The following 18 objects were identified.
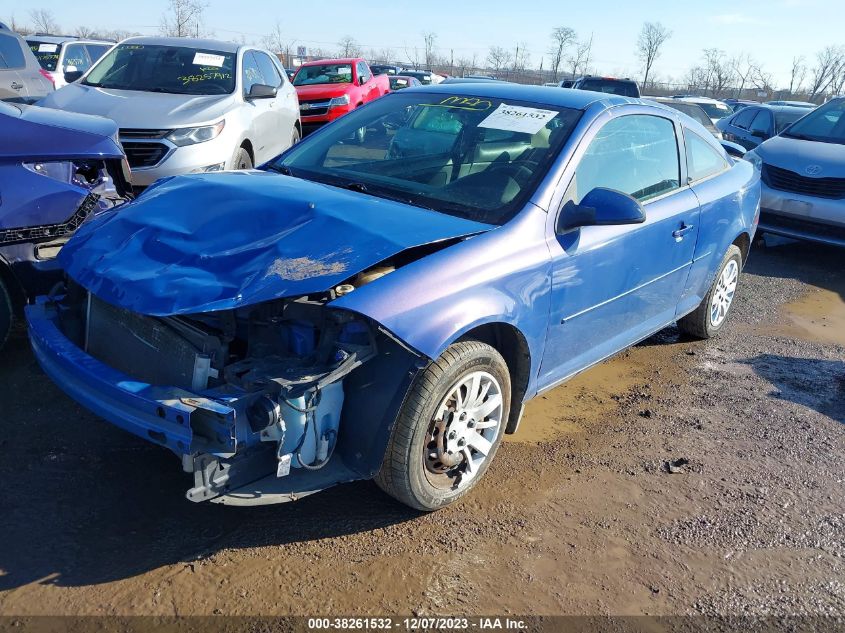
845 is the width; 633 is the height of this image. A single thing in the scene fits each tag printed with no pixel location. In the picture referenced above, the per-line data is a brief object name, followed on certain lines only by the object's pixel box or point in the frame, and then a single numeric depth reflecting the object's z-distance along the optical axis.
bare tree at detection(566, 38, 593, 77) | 60.52
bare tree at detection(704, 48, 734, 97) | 54.03
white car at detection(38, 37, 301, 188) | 6.62
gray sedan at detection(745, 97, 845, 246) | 7.76
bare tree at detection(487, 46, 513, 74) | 69.62
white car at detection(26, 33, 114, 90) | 13.94
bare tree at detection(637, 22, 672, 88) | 55.16
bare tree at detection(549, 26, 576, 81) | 59.78
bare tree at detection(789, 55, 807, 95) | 51.36
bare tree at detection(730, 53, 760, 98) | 52.03
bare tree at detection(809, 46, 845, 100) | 43.75
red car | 14.57
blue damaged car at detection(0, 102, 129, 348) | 3.79
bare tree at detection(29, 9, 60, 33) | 53.82
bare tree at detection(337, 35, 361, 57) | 65.94
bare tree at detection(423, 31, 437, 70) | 65.56
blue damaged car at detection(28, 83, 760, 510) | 2.61
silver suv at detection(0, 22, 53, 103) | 8.95
